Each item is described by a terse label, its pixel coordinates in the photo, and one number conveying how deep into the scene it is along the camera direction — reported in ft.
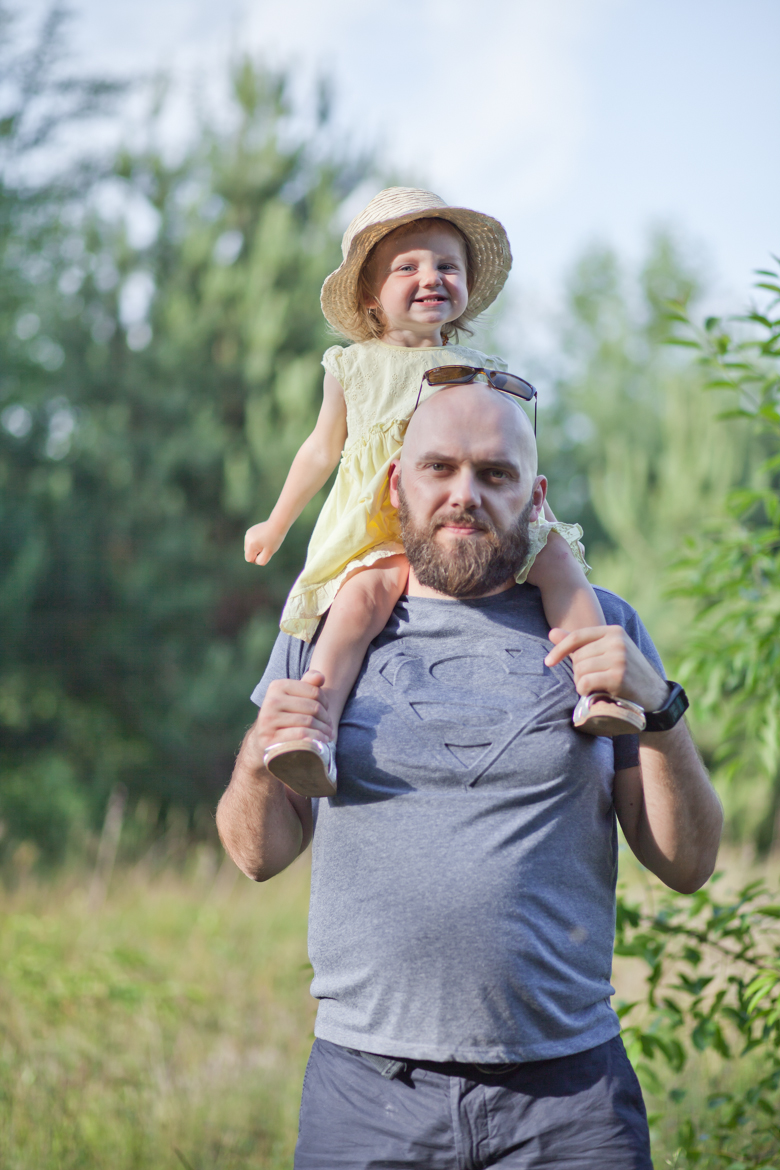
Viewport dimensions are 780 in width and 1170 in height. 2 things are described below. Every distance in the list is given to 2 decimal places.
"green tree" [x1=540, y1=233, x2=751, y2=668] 38.73
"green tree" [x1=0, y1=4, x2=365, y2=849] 34.50
